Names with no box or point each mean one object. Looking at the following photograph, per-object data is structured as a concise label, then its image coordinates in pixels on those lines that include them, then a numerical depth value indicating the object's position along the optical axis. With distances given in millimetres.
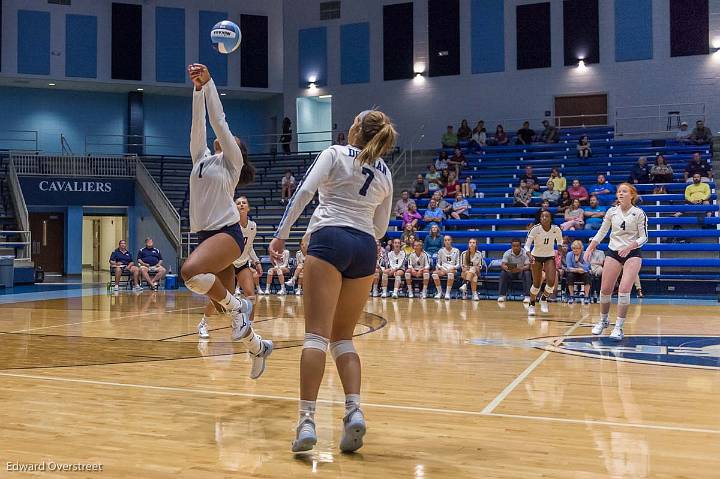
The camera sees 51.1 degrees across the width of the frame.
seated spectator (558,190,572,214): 17656
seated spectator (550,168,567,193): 18703
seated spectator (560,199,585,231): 16750
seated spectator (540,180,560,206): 18359
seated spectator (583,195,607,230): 16781
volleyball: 5699
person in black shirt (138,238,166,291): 18672
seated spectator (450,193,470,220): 18953
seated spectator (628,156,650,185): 18891
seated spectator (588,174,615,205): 17984
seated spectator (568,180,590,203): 17875
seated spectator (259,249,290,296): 17156
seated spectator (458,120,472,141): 23312
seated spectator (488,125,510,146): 22781
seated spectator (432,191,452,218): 18962
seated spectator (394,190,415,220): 19112
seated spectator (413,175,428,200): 20406
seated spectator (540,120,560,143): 22312
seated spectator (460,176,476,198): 19766
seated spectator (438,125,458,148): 23172
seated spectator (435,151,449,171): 21656
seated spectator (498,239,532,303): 15250
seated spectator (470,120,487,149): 22703
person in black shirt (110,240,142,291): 18453
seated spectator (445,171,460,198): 19703
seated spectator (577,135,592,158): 20984
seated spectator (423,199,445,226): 18266
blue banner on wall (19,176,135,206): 24703
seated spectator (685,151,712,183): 18297
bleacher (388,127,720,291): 16328
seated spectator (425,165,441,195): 20378
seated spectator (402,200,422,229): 18500
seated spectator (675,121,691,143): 20953
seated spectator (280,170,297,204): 22047
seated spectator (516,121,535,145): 22609
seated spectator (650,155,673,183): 18531
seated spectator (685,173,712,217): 17312
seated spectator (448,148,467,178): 21236
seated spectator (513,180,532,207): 18797
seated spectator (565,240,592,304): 14750
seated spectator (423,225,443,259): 17094
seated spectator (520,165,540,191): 19078
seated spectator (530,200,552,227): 17578
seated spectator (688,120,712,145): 20547
